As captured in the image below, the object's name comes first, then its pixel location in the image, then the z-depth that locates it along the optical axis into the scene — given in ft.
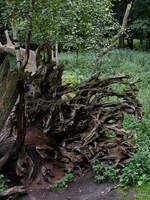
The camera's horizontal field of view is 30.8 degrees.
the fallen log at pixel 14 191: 16.30
